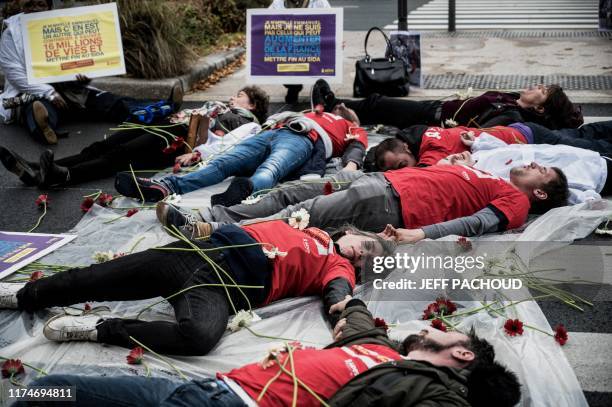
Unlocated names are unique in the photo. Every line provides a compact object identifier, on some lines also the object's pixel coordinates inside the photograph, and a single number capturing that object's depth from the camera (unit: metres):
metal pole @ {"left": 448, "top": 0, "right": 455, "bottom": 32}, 12.14
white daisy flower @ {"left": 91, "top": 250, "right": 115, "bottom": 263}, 4.66
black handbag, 8.17
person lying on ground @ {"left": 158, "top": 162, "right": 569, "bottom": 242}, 4.84
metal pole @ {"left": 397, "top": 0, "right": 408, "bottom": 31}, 9.09
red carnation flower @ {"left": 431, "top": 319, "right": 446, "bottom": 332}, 3.78
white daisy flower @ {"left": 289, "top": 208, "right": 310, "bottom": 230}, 4.63
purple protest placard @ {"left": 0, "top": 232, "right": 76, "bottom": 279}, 4.68
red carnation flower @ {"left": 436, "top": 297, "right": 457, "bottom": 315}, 4.12
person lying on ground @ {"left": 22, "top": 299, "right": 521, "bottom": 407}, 2.92
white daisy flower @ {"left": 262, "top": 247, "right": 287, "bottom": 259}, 4.06
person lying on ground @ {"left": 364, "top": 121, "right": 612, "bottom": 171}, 5.84
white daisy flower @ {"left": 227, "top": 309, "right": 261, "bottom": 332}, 3.94
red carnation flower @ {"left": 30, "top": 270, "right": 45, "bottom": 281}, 4.41
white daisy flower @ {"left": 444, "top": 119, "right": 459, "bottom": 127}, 6.76
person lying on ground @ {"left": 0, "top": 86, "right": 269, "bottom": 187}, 6.20
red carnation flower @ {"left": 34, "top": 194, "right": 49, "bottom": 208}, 5.86
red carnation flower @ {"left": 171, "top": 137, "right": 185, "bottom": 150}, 6.55
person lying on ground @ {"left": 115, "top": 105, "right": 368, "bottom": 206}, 5.67
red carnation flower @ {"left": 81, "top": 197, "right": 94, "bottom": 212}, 5.77
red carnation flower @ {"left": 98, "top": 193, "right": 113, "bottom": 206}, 5.81
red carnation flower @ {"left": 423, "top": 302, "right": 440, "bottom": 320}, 4.08
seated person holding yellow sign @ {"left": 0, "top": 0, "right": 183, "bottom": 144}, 7.63
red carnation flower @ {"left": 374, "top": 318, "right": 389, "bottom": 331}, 3.80
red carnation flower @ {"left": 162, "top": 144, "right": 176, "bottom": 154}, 6.51
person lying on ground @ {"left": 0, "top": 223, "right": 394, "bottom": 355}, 3.72
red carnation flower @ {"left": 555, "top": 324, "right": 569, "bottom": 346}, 3.81
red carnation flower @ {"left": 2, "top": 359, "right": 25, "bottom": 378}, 3.57
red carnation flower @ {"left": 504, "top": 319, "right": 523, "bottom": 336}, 3.87
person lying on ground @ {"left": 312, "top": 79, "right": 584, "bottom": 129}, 6.66
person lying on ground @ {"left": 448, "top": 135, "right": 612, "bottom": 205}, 5.49
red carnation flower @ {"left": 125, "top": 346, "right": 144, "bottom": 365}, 3.59
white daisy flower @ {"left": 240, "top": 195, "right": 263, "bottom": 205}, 5.19
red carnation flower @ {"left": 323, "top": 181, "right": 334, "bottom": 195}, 5.35
